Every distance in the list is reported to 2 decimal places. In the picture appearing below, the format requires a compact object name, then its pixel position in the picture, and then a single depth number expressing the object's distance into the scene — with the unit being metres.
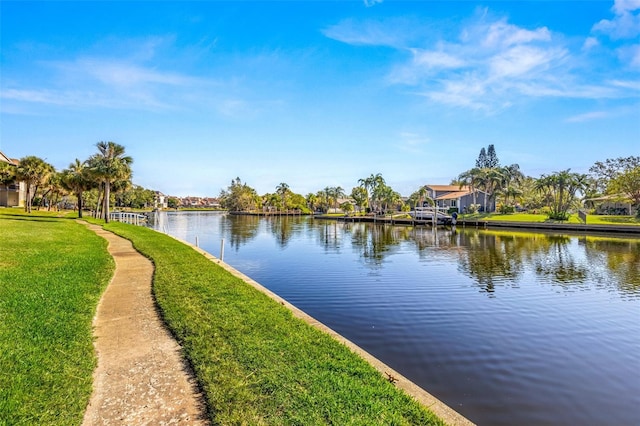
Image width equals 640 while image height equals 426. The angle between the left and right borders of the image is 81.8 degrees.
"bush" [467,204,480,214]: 70.55
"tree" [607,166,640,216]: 49.72
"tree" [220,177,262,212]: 133.12
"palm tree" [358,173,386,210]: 92.25
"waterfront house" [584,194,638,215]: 54.18
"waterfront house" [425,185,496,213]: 75.39
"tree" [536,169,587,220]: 57.28
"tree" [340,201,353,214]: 108.28
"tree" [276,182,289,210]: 123.03
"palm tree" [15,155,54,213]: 50.38
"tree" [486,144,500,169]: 119.00
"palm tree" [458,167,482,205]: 69.88
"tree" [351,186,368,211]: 104.44
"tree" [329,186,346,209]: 117.00
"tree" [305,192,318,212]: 126.61
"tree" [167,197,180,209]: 195.75
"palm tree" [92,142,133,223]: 38.41
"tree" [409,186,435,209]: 84.62
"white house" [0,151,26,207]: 65.56
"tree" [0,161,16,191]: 51.47
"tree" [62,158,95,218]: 45.63
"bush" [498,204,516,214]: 67.44
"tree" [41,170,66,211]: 60.02
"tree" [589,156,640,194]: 76.50
